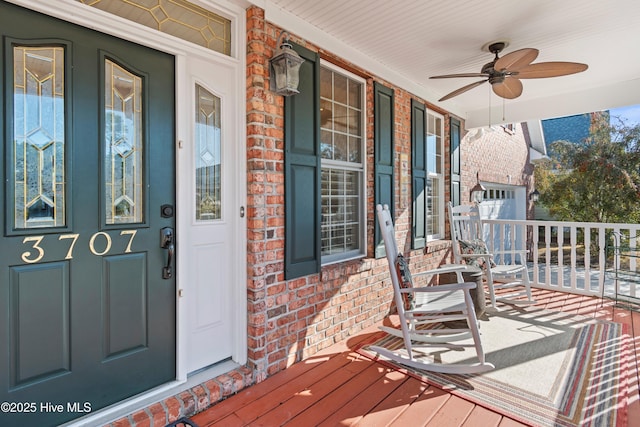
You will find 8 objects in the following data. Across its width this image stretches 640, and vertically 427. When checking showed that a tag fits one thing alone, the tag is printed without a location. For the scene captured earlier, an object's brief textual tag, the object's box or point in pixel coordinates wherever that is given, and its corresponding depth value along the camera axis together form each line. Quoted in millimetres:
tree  7785
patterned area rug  1976
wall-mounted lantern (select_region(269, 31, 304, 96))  2314
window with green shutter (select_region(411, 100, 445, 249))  4123
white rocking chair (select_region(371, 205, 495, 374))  2285
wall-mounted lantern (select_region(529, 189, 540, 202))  9705
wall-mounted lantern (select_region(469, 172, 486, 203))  5543
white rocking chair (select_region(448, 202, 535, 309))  3762
